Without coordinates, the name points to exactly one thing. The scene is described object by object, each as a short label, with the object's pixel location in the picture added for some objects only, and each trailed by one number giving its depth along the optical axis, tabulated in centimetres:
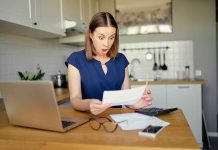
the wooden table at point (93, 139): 68
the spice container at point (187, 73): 339
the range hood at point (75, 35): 273
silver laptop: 81
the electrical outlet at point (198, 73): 338
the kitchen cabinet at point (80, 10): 262
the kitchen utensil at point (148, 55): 351
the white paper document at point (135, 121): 87
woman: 122
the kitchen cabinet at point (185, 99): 299
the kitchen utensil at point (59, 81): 280
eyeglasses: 86
